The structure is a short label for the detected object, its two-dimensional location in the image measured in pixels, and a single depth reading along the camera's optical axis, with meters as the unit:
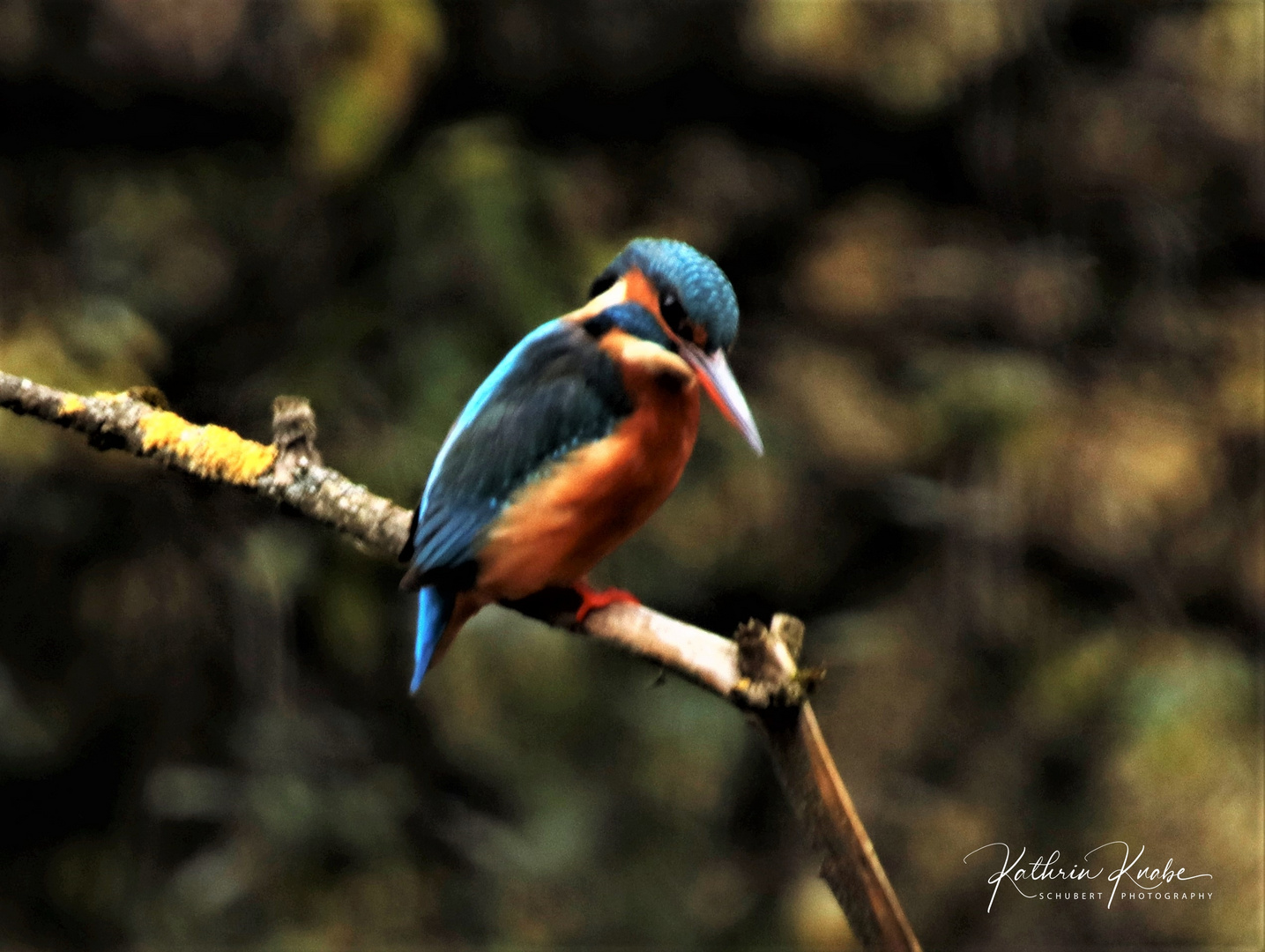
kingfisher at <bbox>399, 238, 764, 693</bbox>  5.54
